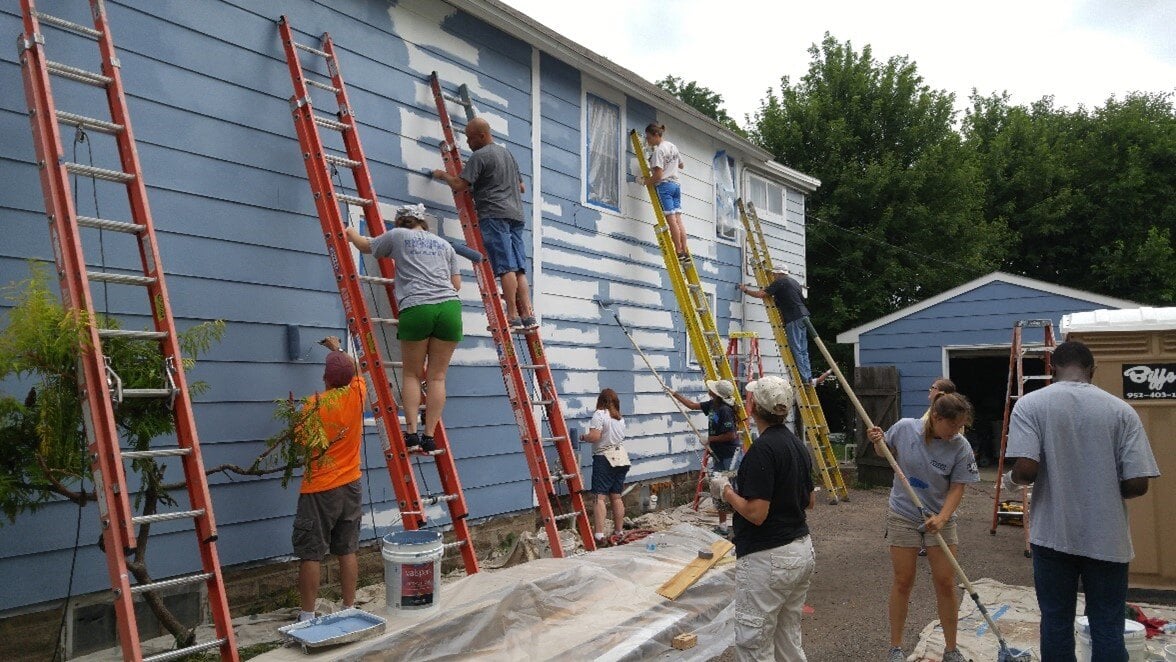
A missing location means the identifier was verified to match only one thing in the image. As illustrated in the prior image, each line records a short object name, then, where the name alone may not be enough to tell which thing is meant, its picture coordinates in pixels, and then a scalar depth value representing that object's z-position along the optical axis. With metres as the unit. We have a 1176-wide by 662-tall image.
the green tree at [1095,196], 25.41
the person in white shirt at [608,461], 8.17
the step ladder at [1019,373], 8.69
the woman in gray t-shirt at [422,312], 5.33
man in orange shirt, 5.06
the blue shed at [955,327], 14.48
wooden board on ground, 5.61
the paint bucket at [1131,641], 4.60
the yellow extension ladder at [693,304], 9.66
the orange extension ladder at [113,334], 3.43
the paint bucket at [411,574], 4.41
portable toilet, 6.46
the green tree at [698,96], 34.03
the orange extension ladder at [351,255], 5.06
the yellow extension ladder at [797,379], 12.40
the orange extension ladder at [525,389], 6.17
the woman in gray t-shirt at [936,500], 4.71
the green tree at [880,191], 24.17
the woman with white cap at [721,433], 9.23
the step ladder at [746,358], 12.02
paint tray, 3.93
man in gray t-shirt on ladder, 6.82
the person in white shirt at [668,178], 10.20
